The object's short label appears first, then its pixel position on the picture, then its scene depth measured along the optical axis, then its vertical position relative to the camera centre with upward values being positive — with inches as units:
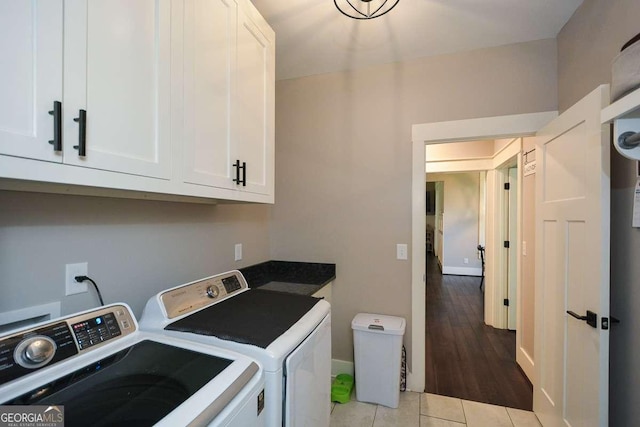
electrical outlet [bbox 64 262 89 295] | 41.8 -9.9
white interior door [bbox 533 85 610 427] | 48.6 -10.3
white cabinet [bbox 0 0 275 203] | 26.5 +14.7
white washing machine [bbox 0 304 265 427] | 25.2 -17.8
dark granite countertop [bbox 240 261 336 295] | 78.7 -20.5
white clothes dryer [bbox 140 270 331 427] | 36.6 -17.6
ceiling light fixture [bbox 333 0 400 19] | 63.7 +48.8
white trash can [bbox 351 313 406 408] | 78.4 -41.6
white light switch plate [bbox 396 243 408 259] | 87.0 -11.6
